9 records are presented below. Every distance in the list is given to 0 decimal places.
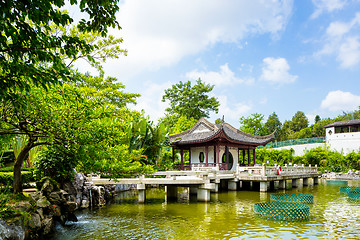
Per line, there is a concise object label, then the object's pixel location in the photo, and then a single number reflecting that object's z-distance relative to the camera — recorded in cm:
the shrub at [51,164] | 947
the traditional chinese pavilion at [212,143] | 2011
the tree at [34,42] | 354
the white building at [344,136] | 3706
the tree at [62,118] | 586
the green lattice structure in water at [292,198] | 1315
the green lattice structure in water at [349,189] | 1536
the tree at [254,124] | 4131
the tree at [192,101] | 4047
